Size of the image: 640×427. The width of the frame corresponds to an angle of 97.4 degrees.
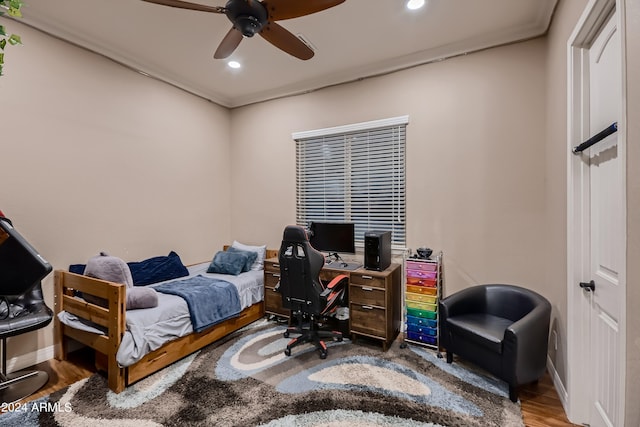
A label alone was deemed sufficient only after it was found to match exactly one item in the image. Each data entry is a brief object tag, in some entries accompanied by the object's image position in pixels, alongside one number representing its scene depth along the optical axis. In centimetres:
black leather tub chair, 199
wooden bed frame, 214
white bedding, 212
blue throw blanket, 266
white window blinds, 332
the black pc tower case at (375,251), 288
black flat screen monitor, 333
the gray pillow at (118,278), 235
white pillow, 380
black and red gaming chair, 263
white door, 150
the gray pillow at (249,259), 367
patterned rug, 184
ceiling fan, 177
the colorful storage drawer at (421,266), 277
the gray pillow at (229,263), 353
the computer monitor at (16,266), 210
